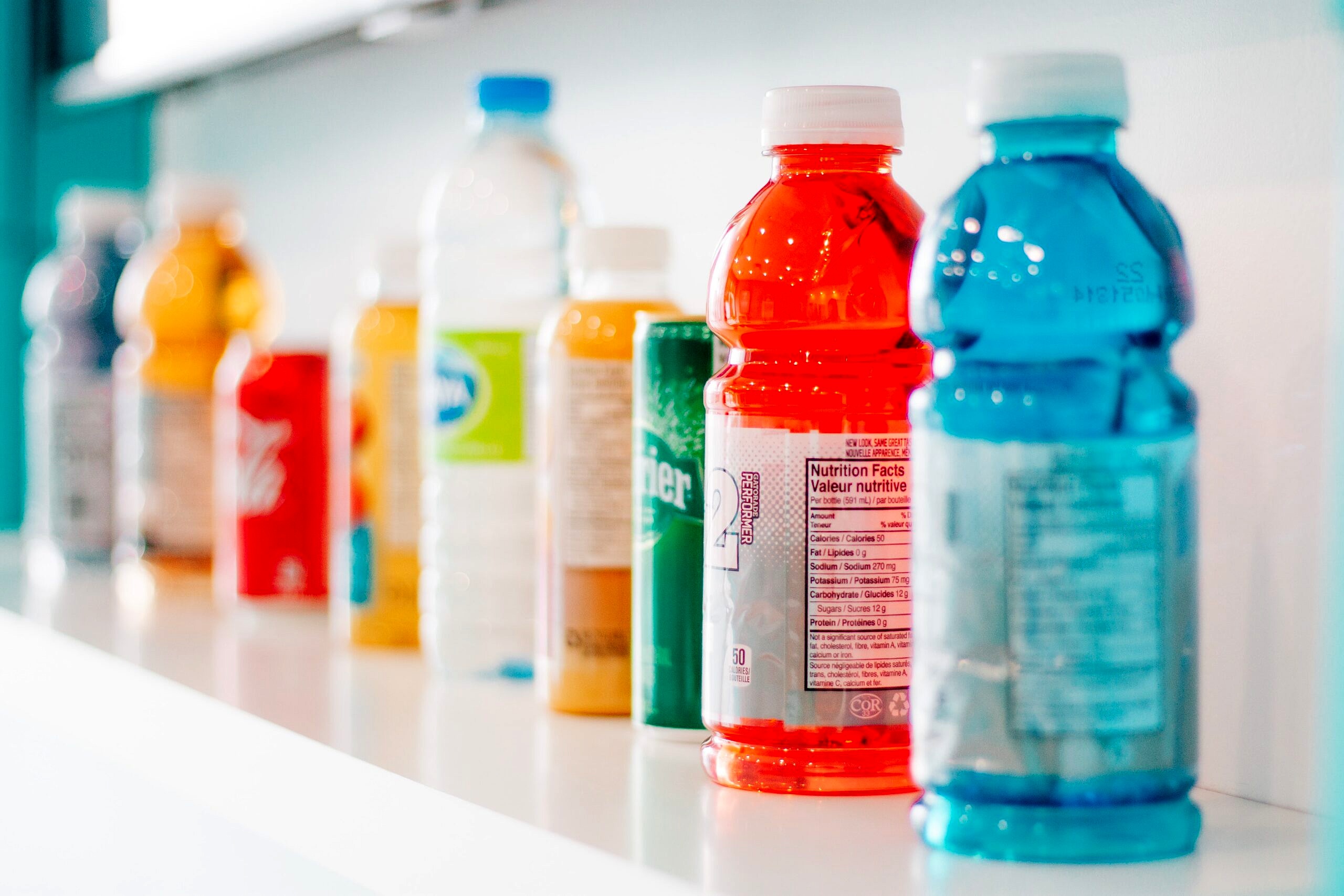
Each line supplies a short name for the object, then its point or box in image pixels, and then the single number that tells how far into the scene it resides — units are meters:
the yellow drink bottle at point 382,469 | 1.25
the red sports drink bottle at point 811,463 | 0.96
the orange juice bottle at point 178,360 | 1.44
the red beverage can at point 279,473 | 1.34
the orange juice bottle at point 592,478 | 1.10
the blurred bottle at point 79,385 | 1.57
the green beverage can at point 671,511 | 1.05
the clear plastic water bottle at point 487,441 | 1.18
